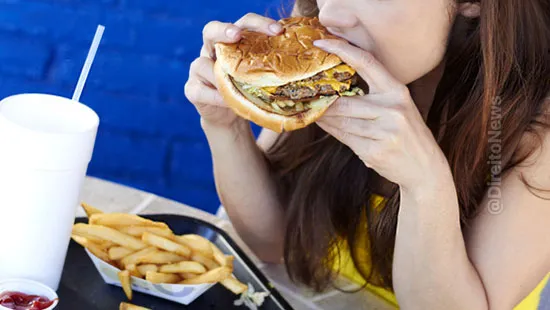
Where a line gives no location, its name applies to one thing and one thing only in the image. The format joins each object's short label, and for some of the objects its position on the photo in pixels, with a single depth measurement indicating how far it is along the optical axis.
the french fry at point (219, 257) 1.42
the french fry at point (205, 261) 1.45
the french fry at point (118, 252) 1.40
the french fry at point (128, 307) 1.30
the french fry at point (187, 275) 1.41
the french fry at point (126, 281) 1.34
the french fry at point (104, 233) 1.41
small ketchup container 1.22
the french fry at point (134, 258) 1.39
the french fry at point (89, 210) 1.50
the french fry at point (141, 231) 1.47
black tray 1.37
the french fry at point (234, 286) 1.41
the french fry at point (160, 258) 1.40
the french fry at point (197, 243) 1.47
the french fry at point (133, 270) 1.37
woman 1.39
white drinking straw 1.34
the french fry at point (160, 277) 1.35
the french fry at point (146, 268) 1.39
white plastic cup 1.24
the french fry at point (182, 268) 1.39
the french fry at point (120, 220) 1.46
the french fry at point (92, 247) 1.38
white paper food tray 1.37
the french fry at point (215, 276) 1.37
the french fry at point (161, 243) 1.42
